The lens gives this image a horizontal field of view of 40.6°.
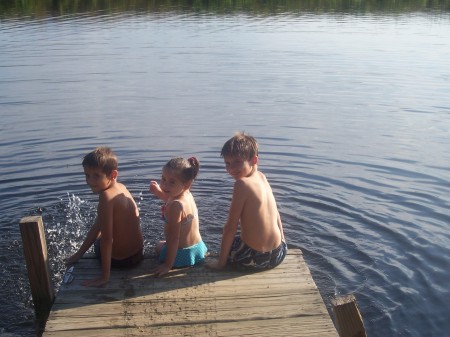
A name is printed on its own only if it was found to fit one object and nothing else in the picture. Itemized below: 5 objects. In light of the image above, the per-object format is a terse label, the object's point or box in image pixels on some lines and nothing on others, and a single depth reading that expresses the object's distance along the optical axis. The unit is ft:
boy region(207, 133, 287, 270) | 17.61
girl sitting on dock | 17.61
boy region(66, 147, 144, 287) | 17.63
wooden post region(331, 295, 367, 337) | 14.57
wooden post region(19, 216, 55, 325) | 17.19
